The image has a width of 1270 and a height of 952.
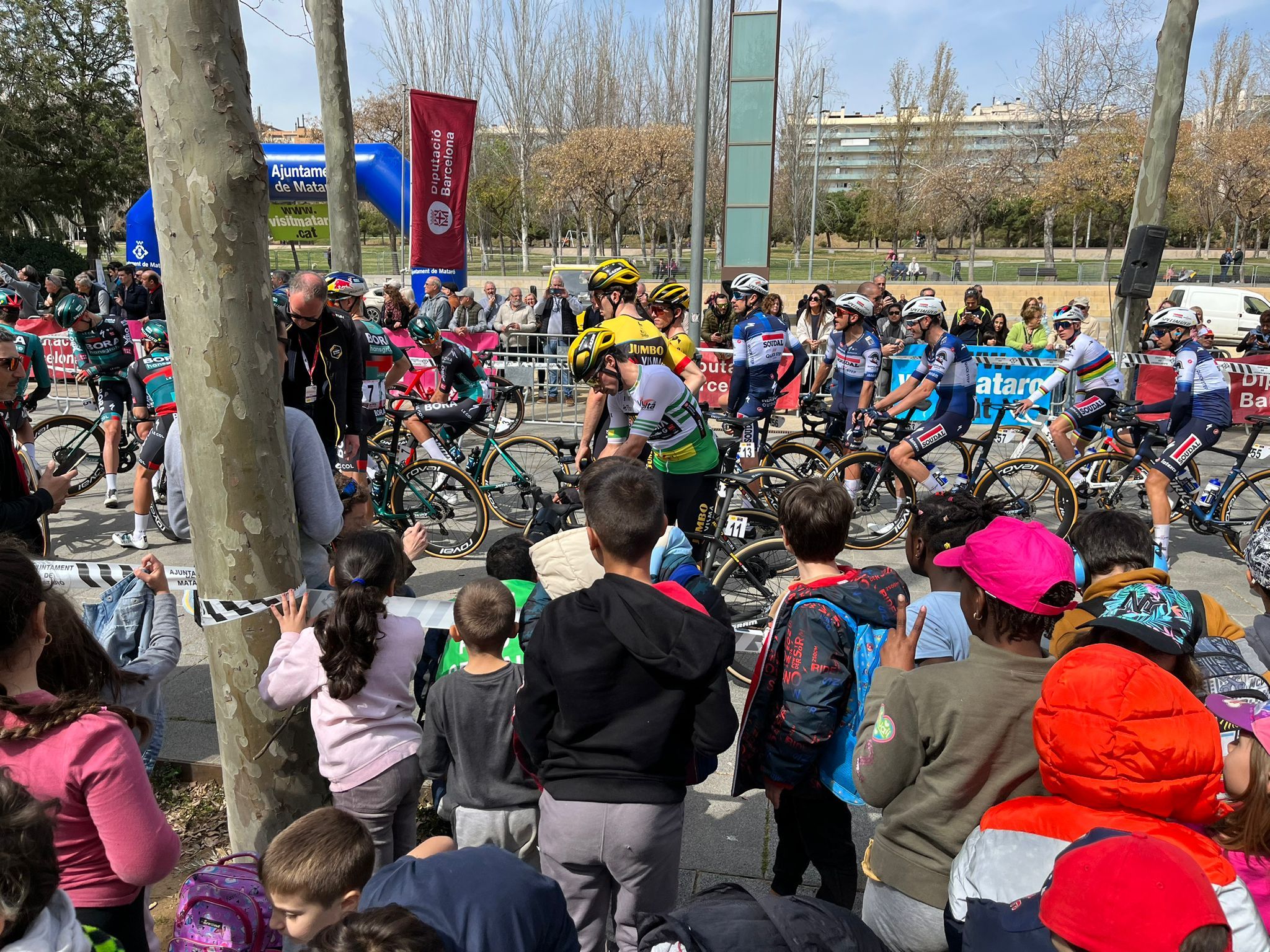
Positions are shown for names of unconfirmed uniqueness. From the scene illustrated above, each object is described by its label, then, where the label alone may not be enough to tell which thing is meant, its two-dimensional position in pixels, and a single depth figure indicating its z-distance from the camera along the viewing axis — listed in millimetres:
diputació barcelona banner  12289
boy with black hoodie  2367
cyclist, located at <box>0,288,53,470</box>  7141
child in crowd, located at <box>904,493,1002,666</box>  3061
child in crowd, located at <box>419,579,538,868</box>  2850
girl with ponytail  2930
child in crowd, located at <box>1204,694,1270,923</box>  2025
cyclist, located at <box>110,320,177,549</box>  6910
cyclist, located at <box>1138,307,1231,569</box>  7426
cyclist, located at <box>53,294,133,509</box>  8797
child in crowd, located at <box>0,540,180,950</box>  2062
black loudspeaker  9875
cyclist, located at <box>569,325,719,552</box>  5375
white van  23766
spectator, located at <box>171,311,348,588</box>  3734
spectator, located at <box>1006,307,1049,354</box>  15734
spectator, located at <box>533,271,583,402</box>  15459
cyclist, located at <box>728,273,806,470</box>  8852
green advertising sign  18484
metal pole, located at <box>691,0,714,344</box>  10289
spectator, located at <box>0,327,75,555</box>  4141
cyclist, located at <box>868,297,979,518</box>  7797
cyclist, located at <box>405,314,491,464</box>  7777
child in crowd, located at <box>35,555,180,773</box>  2578
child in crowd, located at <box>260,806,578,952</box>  1797
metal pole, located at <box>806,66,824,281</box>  42562
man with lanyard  5531
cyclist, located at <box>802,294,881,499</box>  8750
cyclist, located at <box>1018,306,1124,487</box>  8320
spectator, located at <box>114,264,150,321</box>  17641
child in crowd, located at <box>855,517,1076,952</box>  2258
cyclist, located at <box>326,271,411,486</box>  7305
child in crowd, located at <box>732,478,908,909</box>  2656
